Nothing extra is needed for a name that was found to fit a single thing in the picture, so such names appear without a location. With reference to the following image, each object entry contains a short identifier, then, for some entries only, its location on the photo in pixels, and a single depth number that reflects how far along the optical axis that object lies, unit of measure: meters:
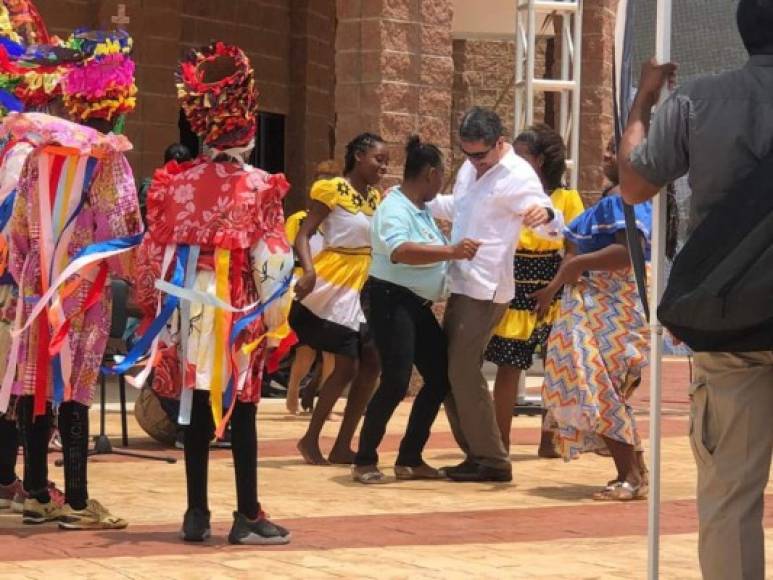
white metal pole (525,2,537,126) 13.98
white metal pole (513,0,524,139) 14.20
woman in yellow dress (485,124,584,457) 10.84
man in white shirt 9.78
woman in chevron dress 9.27
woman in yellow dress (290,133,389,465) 10.62
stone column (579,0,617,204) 17.50
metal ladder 13.98
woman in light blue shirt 9.80
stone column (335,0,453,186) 15.24
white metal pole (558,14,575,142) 14.48
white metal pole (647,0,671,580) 5.57
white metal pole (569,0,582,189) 13.88
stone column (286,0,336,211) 21.52
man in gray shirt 4.89
